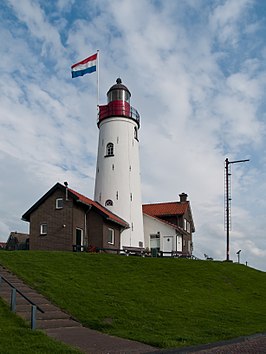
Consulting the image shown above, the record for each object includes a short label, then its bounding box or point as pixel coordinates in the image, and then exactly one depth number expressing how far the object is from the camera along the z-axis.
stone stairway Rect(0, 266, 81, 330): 13.49
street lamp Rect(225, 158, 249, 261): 39.70
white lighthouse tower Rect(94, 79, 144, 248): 38.34
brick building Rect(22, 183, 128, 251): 33.09
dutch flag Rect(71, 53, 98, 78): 37.72
